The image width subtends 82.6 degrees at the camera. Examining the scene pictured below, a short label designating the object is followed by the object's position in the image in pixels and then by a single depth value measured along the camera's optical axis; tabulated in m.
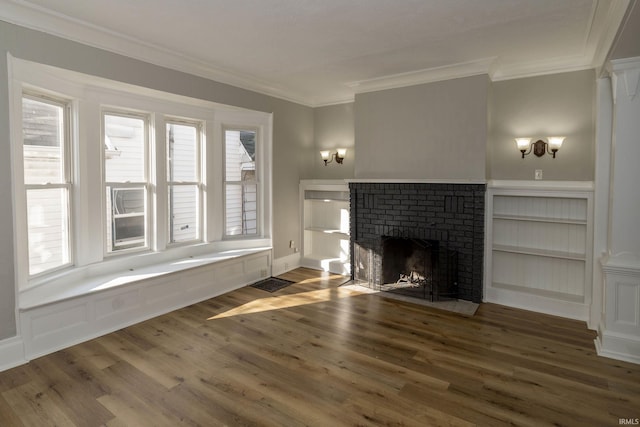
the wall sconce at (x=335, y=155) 5.88
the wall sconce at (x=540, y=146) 4.14
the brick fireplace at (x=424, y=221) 4.39
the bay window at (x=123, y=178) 3.29
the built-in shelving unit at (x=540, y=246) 3.98
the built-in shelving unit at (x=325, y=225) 5.76
